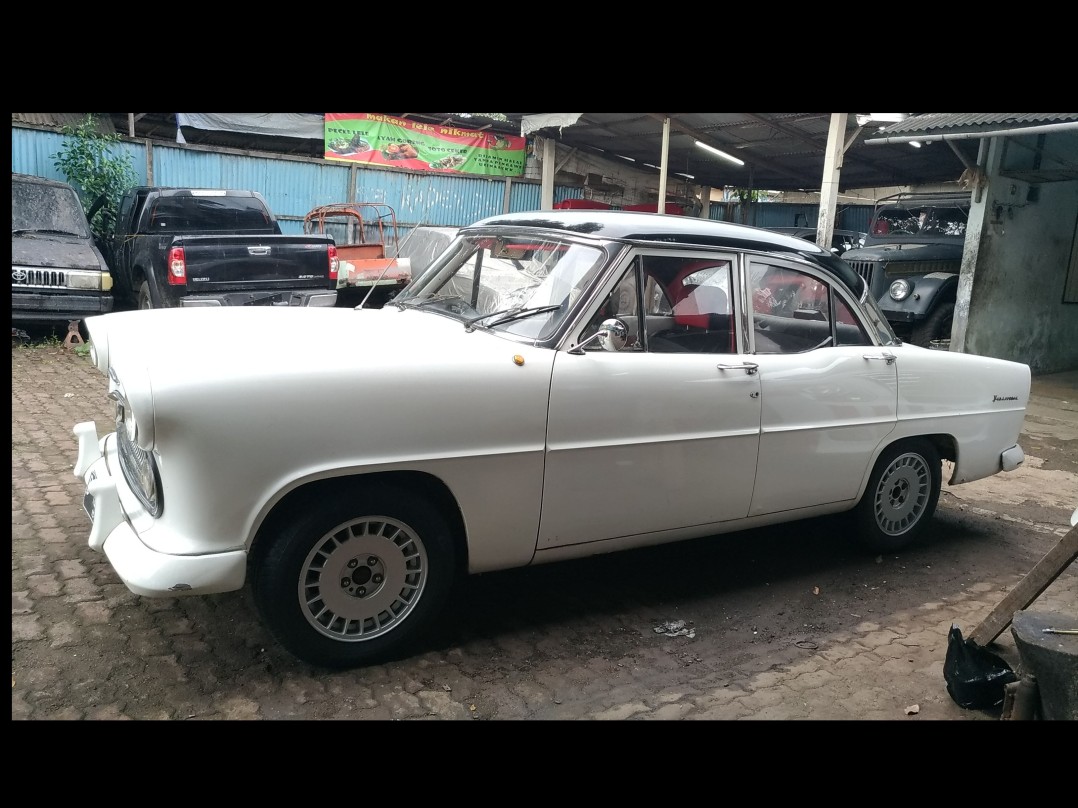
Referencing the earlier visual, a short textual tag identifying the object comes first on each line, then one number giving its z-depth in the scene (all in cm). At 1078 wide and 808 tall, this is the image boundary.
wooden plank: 324
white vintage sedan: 288
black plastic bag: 330
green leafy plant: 1212
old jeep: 1170
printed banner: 1492
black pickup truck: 855
